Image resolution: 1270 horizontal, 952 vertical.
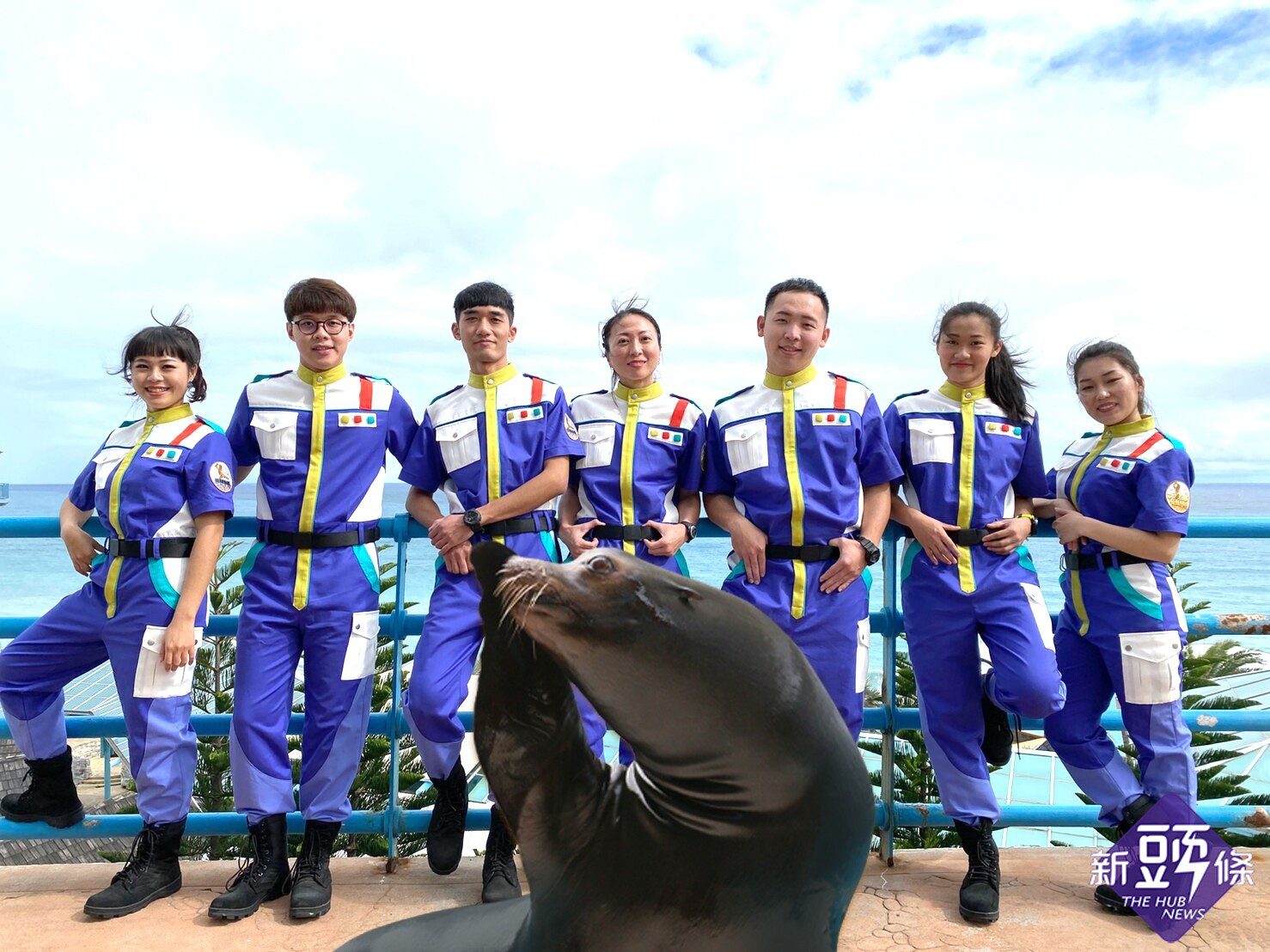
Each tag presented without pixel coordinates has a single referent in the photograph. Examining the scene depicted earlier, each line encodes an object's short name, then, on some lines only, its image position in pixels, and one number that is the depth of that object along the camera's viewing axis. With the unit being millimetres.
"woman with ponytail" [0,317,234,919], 2949
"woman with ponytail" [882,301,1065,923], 2986
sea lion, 1014
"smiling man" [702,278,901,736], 3031
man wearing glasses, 2984
